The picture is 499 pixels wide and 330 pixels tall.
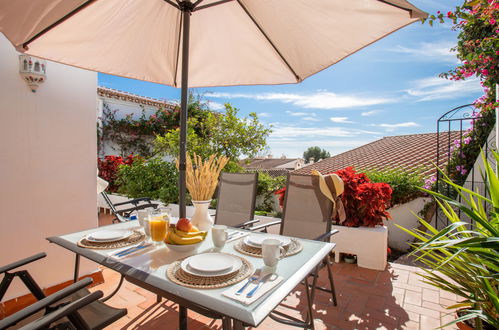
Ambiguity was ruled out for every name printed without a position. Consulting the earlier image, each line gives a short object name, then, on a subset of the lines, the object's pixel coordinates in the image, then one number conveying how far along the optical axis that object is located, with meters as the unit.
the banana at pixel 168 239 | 1.42
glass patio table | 0.92
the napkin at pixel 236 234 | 1.77
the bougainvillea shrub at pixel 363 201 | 3.18
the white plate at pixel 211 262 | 1.17
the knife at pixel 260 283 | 0.99
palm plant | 1.22
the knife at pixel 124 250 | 1.42
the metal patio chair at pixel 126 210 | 2.77
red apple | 1.42
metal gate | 4.91
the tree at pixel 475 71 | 2.44
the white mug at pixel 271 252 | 1.23
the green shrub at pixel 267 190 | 4.89
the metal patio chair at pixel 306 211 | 2.25
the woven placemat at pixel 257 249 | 1.45
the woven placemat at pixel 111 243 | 1.52
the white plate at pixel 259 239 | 1.56
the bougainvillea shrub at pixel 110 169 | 6.61
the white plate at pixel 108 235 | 1.60
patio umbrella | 1.59
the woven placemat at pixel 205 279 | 1.08
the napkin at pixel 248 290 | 0.96
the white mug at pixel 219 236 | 1.50
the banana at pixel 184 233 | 1.42
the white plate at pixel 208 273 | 1.15
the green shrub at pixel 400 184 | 4.76
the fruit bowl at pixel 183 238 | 1.41
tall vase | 1.73
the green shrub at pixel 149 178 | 5.42
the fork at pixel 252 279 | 1.03
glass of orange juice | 1.56
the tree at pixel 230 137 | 5.61
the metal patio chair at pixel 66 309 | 0.94
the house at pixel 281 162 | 23.12
